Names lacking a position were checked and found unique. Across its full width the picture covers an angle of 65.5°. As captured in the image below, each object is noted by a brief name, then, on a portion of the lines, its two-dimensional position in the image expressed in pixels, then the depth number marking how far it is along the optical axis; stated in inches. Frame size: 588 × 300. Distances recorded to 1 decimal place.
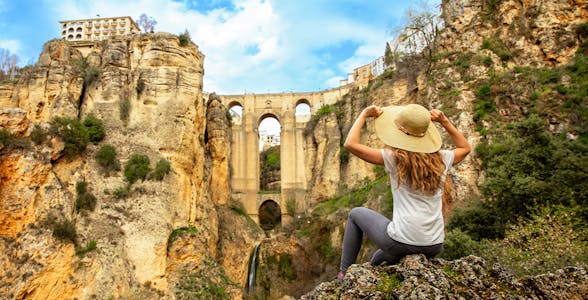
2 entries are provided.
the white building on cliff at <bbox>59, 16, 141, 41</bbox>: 2224.4
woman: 123.0
